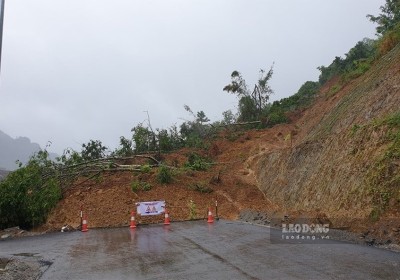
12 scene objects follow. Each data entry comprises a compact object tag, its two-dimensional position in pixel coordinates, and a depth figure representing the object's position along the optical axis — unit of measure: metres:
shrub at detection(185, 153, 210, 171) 28.97
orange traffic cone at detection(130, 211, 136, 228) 18.89
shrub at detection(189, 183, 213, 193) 24.83
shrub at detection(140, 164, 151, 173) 25.86
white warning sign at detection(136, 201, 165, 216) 20.52
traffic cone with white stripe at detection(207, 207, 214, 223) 18.48
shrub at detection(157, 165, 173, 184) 25.11
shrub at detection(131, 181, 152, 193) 24.09
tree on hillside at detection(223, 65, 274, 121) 43.91
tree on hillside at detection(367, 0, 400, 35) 35.06
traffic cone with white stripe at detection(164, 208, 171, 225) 19.06
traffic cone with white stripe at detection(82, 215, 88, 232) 18.36
